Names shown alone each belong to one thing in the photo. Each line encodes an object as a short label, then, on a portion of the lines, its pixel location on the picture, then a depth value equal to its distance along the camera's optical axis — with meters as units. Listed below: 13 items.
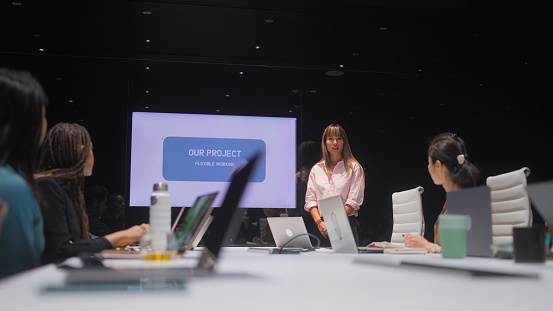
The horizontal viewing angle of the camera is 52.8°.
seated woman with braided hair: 2.16
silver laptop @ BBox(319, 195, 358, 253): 2.56
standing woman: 5.32
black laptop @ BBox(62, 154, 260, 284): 1.01
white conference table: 0.73
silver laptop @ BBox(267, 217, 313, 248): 3.04
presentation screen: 5.58
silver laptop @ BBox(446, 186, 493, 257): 1.89
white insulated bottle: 1.82
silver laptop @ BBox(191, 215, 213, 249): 3.24
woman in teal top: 1.51
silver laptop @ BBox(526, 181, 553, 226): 1.72
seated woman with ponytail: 2.92
